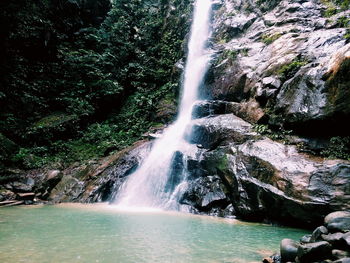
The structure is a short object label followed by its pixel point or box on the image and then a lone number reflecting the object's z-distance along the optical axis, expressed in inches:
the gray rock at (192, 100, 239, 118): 510.3
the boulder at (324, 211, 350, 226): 183.5
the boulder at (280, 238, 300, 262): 166.2
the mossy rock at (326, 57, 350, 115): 295.4
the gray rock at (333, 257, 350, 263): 131.0
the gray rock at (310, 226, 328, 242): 177.5
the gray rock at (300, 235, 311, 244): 188.4
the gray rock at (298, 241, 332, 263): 154.7
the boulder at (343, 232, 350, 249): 152.0
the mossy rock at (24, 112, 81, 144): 649.6
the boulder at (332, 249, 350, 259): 149.2
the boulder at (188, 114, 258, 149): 405.5
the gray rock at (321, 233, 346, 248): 157.2
